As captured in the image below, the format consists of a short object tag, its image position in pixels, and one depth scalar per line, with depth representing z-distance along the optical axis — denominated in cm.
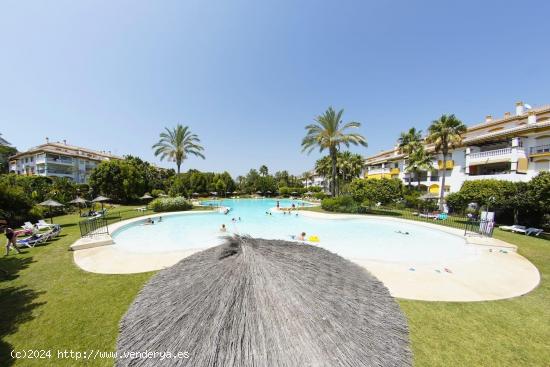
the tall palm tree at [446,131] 2239
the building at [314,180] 7869
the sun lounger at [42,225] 1360
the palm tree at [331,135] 2627
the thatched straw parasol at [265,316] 196
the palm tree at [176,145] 3381
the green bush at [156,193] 4153
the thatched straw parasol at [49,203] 1661
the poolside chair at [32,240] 1059
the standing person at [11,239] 937
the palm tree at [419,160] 2722
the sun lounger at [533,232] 1393
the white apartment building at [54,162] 4206
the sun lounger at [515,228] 1464
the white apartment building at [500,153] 1967
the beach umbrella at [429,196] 2300
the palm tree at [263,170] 7825
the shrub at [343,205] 2550
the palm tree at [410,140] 2956
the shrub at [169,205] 2561
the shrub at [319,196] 4531
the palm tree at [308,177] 8644
